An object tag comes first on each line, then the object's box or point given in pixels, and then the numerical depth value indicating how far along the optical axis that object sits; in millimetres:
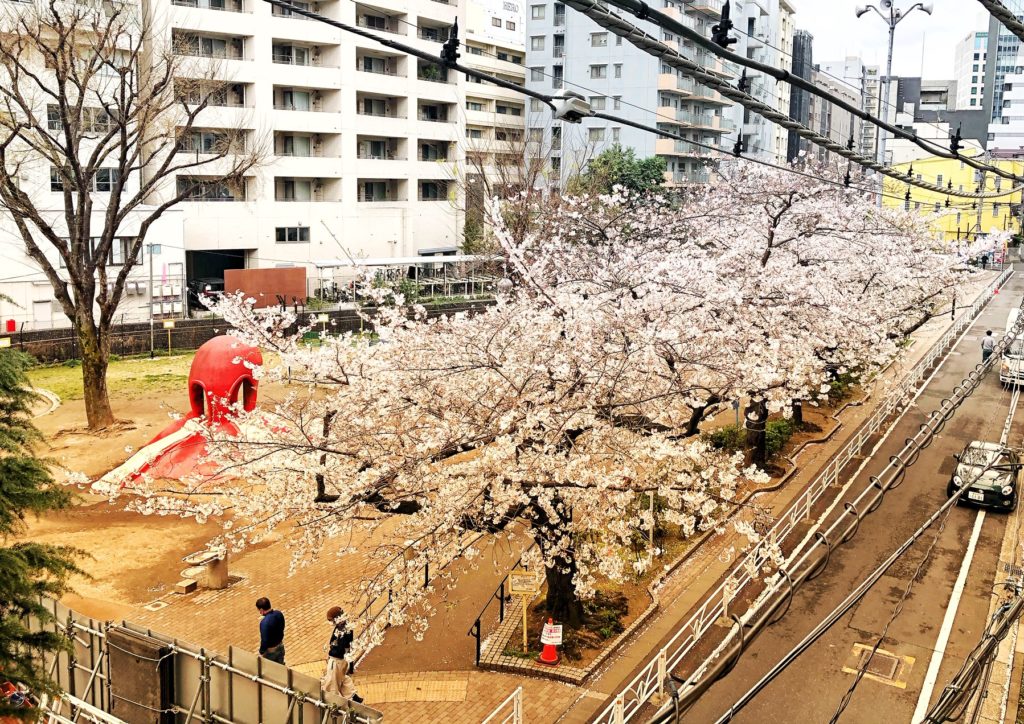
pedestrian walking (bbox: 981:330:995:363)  33312
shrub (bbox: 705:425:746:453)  23672
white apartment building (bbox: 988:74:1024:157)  86438
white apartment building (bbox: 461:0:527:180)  47281
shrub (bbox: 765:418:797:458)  23859
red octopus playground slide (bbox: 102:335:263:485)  20734
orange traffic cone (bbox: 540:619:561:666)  13156
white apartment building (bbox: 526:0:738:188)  56344
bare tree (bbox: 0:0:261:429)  23844
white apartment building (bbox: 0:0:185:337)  34125
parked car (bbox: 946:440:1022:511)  19562
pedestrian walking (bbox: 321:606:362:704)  10922
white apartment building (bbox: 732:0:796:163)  70000
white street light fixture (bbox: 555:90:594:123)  5812
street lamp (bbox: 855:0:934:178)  31344
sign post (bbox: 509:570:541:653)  13008
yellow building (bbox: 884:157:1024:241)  65125
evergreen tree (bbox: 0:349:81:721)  6848
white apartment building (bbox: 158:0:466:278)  41469
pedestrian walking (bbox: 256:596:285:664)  11703
